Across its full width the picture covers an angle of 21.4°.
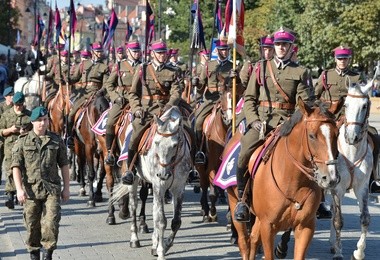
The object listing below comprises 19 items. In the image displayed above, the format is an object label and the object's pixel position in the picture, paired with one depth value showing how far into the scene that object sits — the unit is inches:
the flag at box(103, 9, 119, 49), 1057.5
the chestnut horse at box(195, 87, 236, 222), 623.2
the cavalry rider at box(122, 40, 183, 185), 564.2
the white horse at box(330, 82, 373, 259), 496.7
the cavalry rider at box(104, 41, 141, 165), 650.8
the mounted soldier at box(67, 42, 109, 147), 820.6
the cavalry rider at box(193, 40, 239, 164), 668.1
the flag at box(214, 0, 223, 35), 761.4
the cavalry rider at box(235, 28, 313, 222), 446.0
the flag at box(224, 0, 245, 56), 607.7
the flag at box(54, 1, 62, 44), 1149.5
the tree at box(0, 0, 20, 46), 3284.9
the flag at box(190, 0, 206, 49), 760.3
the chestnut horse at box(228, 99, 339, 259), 367.6
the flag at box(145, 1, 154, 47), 718.1
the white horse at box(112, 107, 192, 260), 498.3
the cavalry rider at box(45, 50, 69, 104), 964.7
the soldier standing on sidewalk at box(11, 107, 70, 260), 450.0
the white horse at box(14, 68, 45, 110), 955.3
